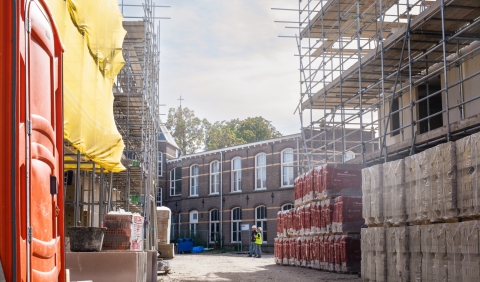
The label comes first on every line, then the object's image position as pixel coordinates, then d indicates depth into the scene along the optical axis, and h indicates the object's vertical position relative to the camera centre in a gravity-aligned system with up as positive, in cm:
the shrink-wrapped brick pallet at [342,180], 1705 +56
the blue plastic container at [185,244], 4456 -295
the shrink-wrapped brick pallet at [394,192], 1105 +14
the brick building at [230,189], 4153 +92
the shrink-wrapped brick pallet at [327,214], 1725 -36
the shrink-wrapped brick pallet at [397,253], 1081 -93
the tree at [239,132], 6266 +698
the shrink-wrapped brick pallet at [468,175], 858 +33
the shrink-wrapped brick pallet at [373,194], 1209 +12
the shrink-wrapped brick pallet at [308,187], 1862 +43
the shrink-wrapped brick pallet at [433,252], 940 -79
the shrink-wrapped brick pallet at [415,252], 1030 -84
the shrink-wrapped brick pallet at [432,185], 926 +23
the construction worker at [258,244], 3272 -218
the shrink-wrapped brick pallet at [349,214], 1648 -34
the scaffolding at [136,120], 1761 +279
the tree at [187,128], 6600 +775
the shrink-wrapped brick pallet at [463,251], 845 -70
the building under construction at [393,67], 1315 +357
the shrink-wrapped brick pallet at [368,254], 1240 -105
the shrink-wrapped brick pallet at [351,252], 1639 -132
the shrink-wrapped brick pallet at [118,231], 1114 -49
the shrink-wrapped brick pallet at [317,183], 1767 +51
